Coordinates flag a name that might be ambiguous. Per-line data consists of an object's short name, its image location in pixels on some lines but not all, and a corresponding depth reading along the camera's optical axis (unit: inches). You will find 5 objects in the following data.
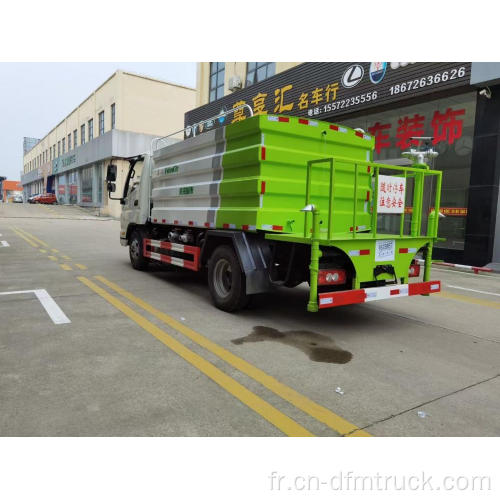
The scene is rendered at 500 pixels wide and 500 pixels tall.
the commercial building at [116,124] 1451.8
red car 1861.7
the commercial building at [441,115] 435.2
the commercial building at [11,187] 4145.2
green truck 195.3
